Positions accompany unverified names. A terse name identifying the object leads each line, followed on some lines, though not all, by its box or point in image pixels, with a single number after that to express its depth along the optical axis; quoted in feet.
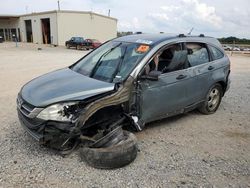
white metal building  87.86
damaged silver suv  8.54
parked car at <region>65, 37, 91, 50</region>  72.30
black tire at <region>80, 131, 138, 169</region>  8.48
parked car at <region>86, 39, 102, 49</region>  72.27
